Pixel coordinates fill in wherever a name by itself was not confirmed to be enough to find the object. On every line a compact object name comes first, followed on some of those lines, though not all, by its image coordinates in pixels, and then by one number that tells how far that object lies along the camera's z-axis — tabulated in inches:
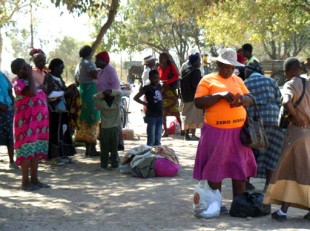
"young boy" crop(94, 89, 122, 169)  350.6
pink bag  343.3
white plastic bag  245.4
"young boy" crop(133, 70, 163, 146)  394.6
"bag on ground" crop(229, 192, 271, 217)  245.1
